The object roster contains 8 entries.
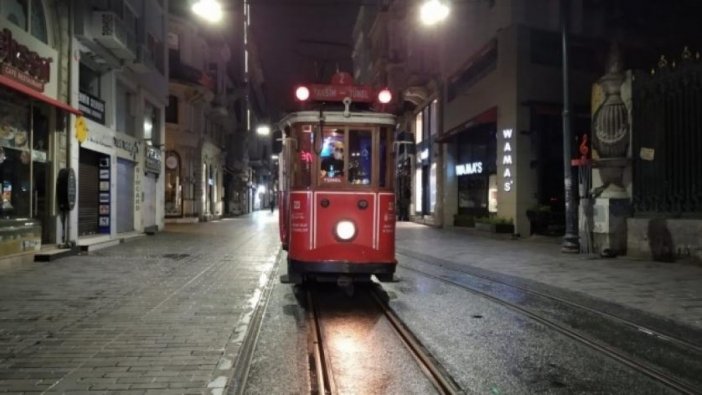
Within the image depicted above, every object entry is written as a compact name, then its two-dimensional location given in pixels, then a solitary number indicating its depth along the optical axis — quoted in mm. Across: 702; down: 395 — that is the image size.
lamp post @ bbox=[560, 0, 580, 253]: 15742
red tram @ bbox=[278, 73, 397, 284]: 9102
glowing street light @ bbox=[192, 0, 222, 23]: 12711
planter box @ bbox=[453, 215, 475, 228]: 27750
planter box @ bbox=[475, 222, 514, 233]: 22375
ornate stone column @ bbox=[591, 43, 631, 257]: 14648
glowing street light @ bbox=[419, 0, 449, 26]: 14281
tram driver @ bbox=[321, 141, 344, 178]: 9297
